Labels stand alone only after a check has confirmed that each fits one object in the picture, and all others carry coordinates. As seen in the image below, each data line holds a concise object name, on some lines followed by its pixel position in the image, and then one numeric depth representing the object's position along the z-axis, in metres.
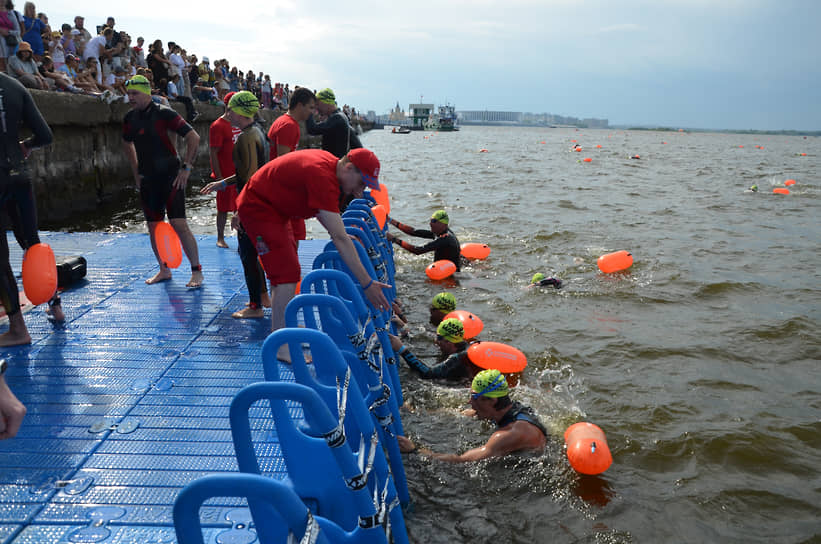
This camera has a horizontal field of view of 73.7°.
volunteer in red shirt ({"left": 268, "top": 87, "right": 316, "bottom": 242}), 6.02
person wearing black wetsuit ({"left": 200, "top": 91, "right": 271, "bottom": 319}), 5.38
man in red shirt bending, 3.65
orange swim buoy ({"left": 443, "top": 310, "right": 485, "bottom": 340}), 6.91
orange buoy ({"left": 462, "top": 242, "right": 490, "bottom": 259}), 11.49
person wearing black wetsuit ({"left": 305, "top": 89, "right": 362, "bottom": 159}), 7.43
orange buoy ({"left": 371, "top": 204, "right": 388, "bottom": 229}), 7.29
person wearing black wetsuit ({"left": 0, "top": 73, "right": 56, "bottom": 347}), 4.12
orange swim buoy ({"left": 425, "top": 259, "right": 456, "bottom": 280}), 9.60
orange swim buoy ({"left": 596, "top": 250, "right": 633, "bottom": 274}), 10.48
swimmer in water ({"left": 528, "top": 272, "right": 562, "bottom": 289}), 9.71
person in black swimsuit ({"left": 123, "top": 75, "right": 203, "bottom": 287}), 5.59
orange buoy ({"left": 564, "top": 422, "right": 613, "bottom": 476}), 4.40
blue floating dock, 2.76
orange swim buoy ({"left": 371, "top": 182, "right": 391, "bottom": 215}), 9.38
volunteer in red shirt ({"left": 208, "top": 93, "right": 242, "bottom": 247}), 7.22
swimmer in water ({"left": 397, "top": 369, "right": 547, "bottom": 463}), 4.59
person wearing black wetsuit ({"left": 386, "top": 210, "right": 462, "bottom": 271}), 9.45
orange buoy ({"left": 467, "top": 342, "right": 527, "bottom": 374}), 5.97
